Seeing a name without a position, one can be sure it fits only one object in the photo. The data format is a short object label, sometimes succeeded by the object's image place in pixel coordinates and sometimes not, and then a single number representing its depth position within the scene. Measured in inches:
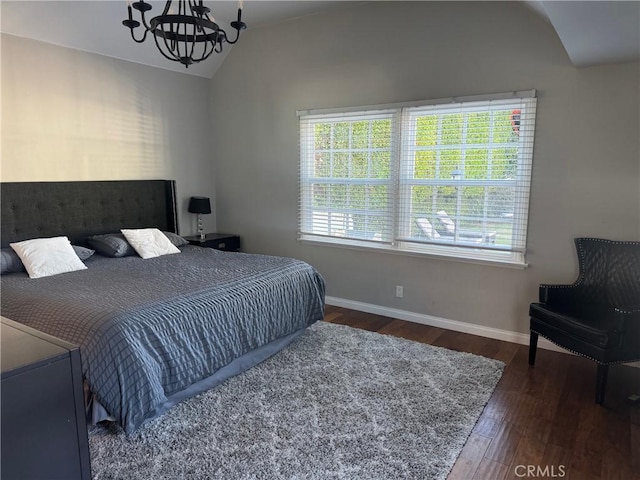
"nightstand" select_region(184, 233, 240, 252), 185.3
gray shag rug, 80.2
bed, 85.4
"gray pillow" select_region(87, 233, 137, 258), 149.1
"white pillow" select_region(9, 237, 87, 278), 124.0
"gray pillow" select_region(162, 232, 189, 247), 168.1
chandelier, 83.3
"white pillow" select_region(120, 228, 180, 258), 152.1
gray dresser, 41.5
